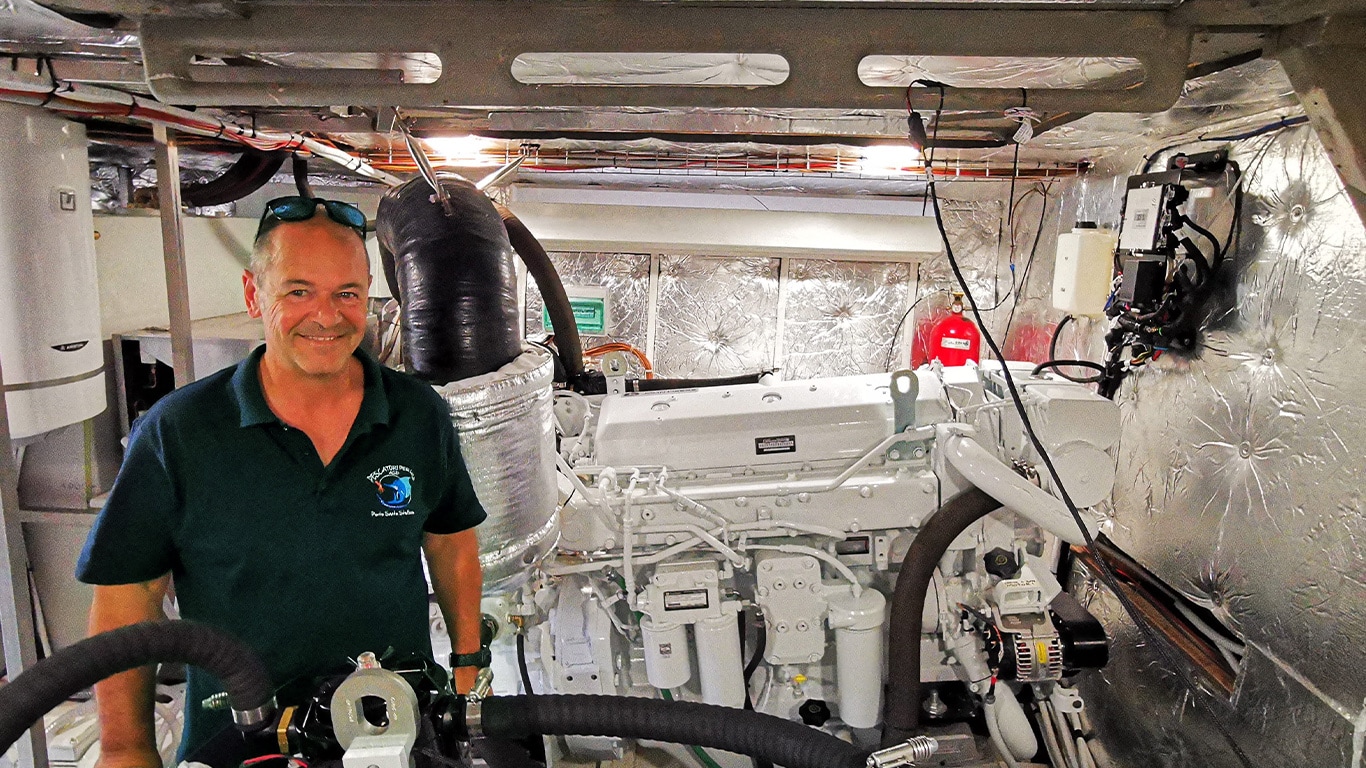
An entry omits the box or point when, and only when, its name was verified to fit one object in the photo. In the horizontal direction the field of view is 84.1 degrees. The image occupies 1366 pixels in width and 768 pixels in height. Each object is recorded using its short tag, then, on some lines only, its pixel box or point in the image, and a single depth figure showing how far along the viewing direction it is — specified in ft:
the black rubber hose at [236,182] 10.36
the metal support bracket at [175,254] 8.17
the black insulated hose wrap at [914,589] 7.19
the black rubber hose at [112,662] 2.87
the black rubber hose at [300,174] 10.00
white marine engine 7.50
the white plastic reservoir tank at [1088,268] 9.05
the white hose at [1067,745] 7.97
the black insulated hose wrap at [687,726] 3.93
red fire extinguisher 14.69
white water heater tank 6.94
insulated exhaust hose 5.66
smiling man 4.35
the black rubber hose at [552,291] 9.74
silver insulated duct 5.57
